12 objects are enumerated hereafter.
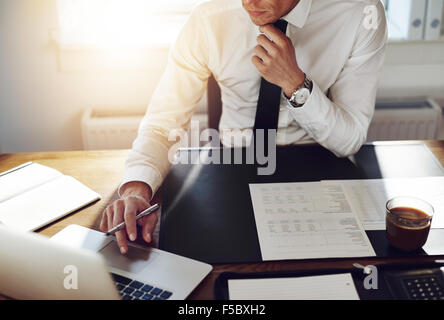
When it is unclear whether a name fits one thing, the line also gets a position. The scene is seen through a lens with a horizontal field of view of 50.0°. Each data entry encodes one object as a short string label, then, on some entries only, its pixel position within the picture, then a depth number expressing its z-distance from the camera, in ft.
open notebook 3.48
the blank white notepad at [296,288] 2.67
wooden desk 2.93
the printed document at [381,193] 3.39
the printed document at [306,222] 3.06
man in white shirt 4.15
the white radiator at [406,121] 7.00
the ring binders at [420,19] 6.81
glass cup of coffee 2.99
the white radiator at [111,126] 6.81
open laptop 2.25
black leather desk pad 3.11
